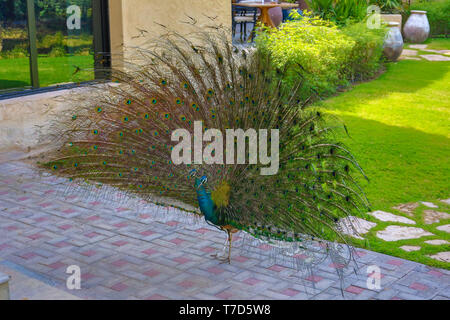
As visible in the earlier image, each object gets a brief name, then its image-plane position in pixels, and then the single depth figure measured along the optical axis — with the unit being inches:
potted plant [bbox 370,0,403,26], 715.4
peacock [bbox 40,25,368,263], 174.7
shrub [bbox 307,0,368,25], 580.1
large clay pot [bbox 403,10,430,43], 698.2
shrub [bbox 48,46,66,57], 335.6
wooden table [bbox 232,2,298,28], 531.6
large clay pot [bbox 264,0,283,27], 593.9
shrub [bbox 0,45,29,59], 313.8
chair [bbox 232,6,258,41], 534.3
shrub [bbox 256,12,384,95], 417.7
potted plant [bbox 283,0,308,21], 722.2
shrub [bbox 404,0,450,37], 740.6
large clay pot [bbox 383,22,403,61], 565.9
